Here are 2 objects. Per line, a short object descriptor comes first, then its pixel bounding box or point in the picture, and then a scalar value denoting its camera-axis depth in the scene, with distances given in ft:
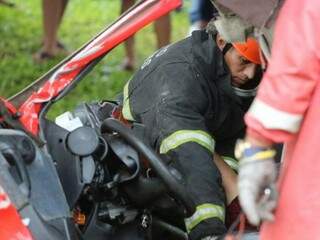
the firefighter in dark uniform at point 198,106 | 17.83
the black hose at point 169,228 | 18.45
